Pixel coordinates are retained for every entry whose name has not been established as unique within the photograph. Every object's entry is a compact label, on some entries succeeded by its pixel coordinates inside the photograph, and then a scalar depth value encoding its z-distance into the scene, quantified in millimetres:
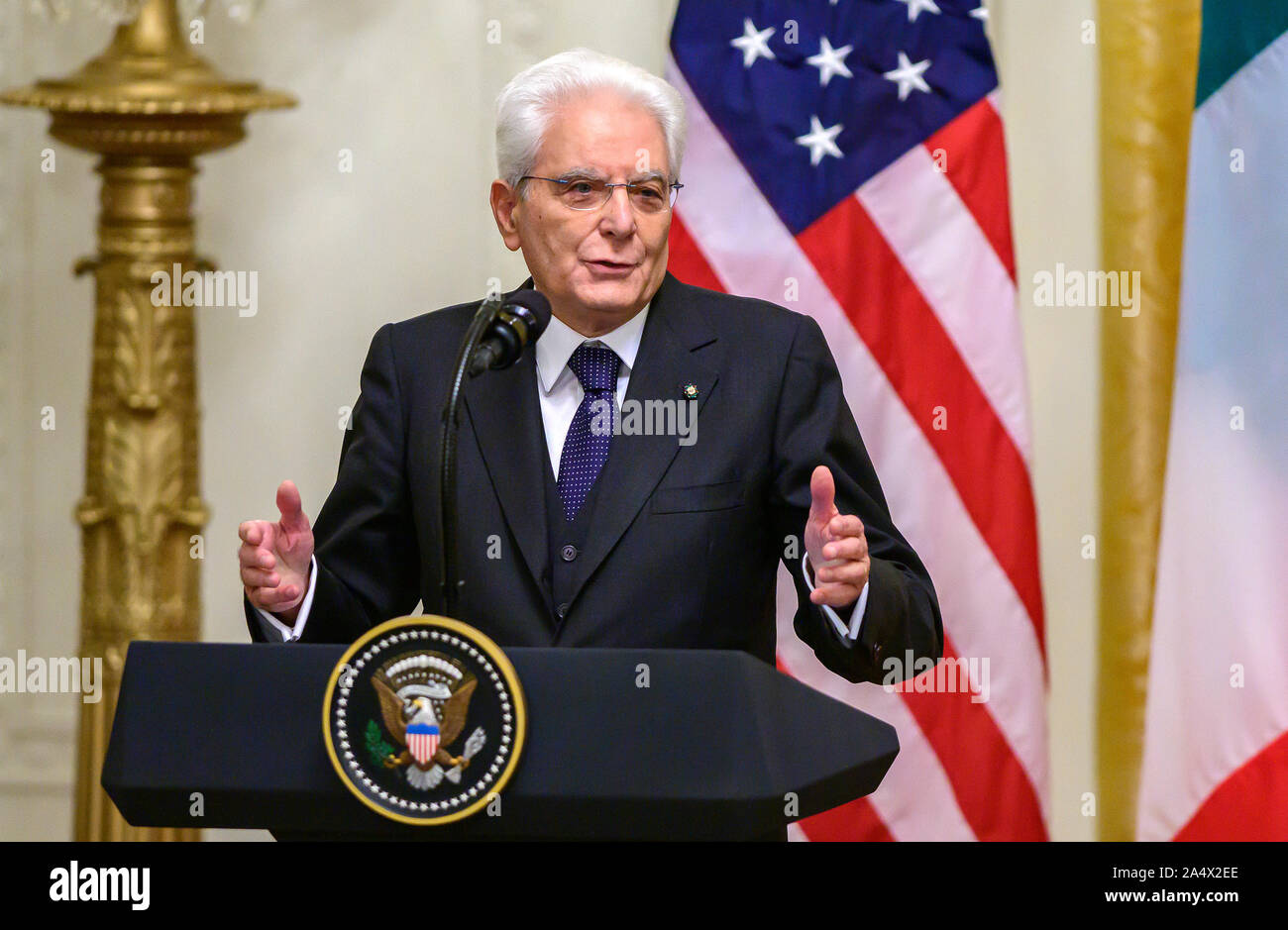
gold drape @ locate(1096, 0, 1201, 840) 6570
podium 2900
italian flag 6402
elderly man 4133
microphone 3254
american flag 6562
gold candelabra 6402
